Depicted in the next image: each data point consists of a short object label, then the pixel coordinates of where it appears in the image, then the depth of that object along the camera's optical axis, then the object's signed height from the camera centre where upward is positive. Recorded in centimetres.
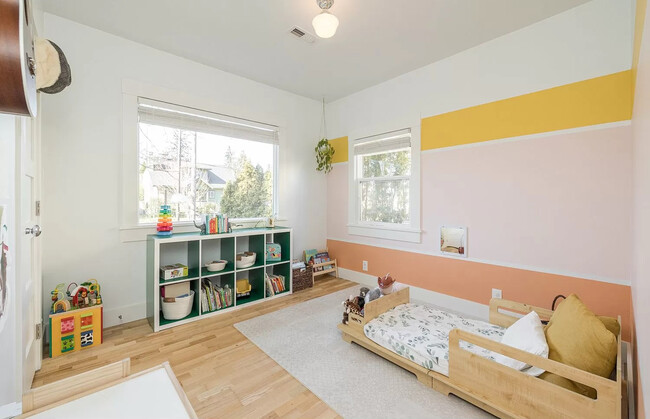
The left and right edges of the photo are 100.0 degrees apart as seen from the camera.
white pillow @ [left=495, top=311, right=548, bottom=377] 144 -75
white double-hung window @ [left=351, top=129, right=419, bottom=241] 334 +31
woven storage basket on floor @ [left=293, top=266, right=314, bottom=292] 355 -95
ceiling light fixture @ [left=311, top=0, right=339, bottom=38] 189 +129
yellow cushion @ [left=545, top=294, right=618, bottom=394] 129 -67
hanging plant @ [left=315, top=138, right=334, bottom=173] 409 +80
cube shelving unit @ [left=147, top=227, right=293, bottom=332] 254 -60
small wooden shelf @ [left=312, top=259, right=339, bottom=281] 397 -93
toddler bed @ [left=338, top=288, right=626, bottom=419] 127 -92
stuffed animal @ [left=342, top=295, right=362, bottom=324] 235 -88
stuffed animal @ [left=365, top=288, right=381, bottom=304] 241 -79
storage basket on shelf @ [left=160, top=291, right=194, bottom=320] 259 -96
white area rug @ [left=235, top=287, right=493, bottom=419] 156 -115
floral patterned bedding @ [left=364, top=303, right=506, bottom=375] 175 -92
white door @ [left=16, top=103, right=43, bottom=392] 144 -23
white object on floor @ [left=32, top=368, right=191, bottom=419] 75 -57
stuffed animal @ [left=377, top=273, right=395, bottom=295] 250 -72
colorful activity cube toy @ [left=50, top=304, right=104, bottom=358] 206 -96
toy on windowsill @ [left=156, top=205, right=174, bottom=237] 270 -16
